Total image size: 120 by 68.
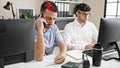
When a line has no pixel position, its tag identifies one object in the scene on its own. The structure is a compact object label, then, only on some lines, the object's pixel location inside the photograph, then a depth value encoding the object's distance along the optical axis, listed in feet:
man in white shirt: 7.15
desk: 4.12
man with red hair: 4.71
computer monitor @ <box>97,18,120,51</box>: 4.56
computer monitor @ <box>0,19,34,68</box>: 3.18
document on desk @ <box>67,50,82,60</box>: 5.00
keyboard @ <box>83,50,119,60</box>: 5.13
